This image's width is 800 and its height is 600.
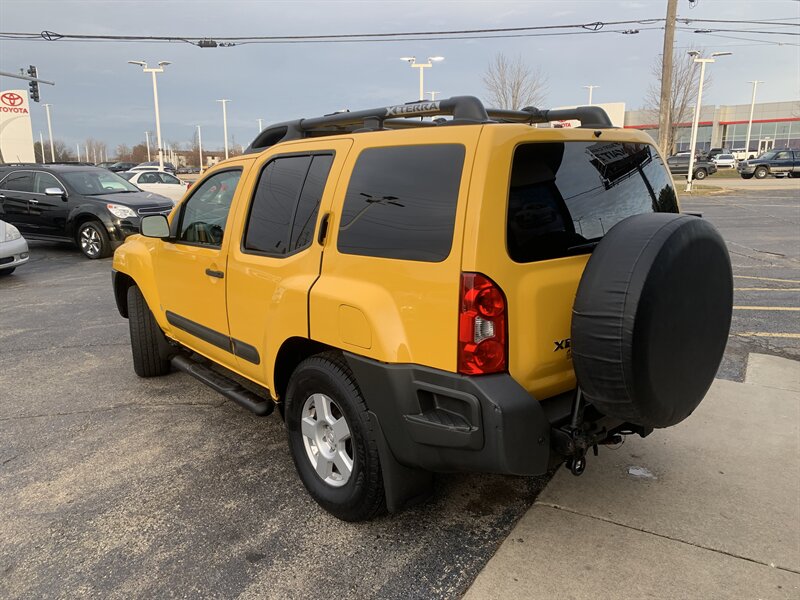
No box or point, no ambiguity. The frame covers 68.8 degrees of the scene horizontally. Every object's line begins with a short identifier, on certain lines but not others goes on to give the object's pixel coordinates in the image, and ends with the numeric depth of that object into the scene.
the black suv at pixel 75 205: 11.27
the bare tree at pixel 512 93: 36.84
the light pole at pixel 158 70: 35.02
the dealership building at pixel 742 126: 75.12
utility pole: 20.09
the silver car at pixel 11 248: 9.42
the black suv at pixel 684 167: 37.81
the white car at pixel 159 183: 17.83
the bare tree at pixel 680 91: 38.84
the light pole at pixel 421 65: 30.33
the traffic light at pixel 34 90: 29.23
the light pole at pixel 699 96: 27.49
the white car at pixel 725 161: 49.25
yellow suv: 2.26
